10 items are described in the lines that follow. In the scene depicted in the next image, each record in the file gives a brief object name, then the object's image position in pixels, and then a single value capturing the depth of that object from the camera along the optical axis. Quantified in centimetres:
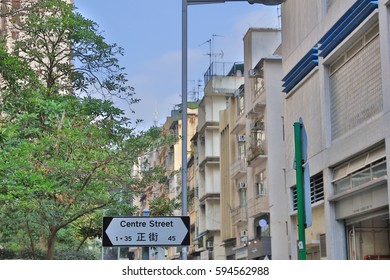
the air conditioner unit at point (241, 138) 4281
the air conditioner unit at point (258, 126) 3884
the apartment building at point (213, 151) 5303
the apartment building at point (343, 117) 2173
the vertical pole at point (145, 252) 980
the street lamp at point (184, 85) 1472
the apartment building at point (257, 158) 3691
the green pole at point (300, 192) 728
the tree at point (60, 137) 1844
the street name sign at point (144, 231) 1038
